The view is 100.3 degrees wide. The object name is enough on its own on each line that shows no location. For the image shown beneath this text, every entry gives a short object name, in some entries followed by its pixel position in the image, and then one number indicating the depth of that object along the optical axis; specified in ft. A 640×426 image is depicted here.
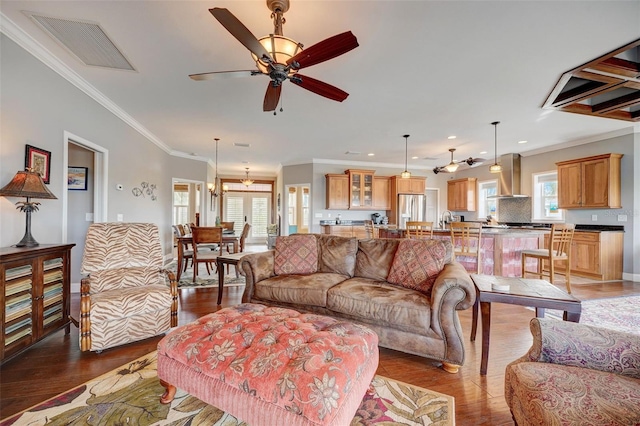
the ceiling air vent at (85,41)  7.36
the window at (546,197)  20.38
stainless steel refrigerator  25.52
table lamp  7.05
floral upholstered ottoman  3.68
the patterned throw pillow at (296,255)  9.86
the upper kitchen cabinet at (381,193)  25.67
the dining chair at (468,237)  13.33
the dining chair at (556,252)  12.66
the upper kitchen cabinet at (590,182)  16.26
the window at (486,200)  25.13
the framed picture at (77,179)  13.14
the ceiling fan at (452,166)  17.15
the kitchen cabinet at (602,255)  16.06
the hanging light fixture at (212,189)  23.49
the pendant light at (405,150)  17.97
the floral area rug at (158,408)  4.85
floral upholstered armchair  3.09
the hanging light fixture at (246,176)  26.50
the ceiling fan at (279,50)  5.48
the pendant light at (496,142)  15.24
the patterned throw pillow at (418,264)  7.88
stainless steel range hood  21.99
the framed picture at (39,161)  8.41
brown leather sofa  6.50
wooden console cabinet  6.26
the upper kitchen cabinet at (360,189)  24.53
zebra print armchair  7.07
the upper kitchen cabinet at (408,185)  25.58
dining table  14.55
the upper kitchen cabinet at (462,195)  26.07
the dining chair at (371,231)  16.74
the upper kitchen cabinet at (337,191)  24.31
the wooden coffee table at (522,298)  5.68
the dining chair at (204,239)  14.46
